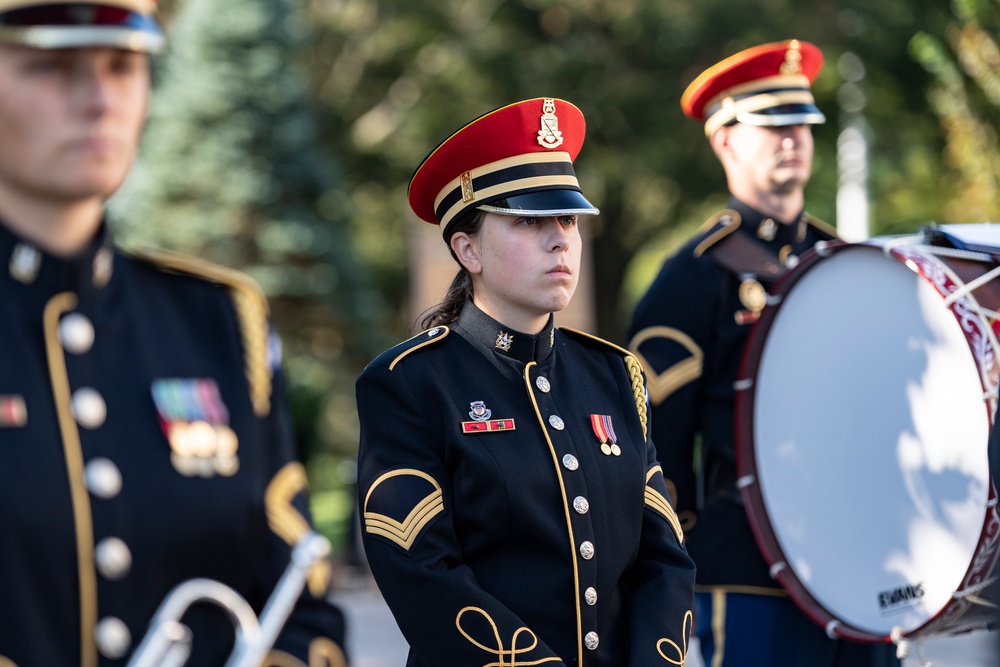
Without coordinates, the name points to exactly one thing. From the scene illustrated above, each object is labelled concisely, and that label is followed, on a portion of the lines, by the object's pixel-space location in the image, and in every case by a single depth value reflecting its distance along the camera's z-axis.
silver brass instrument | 4.27
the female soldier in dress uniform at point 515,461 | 6.34
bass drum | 8.45
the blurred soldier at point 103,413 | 4.25
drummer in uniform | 9.73
